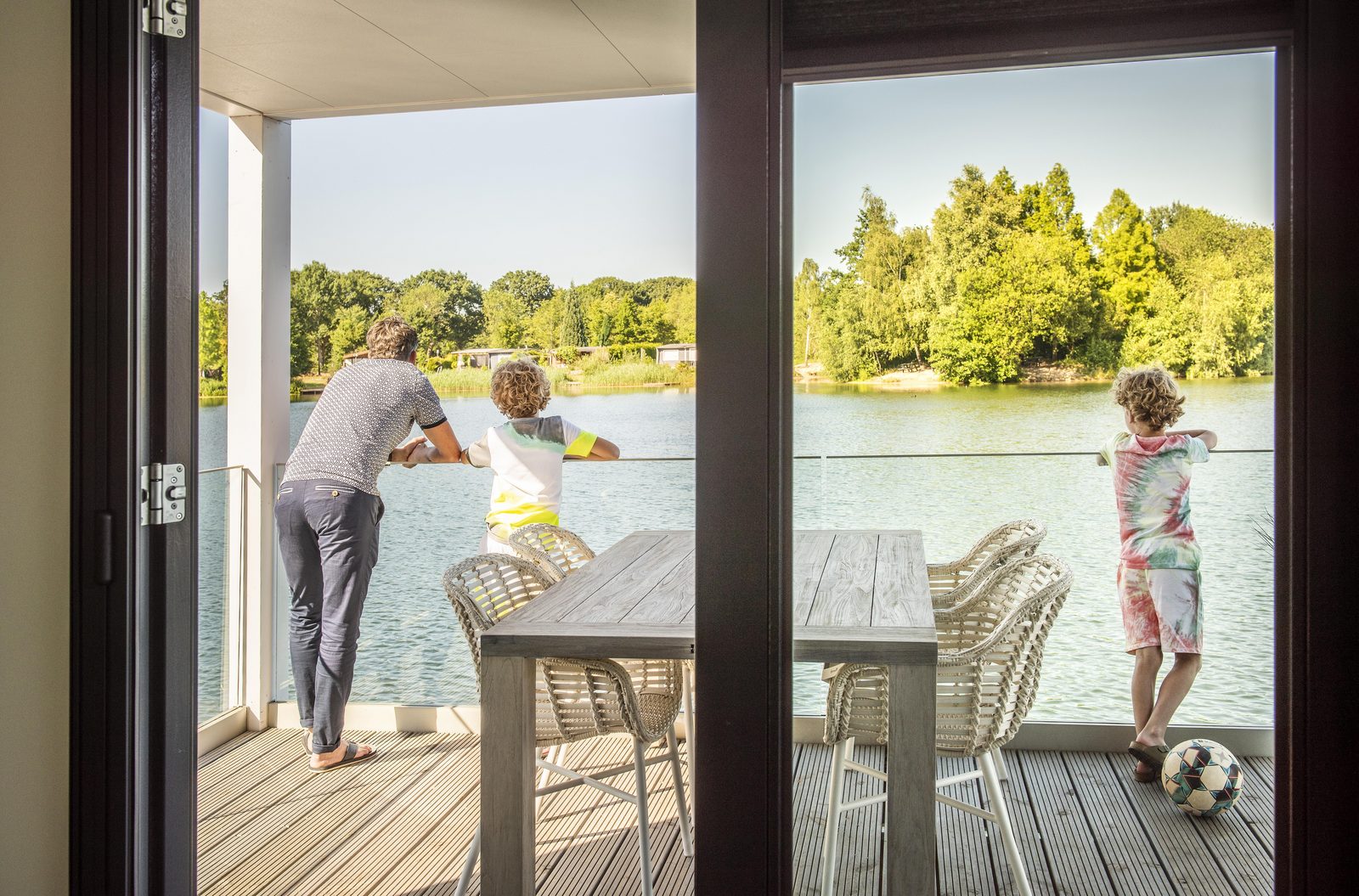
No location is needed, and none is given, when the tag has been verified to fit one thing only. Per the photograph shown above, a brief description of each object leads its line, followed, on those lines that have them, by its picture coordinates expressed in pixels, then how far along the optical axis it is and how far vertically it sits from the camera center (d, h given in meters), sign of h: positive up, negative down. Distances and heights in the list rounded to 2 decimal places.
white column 3.30 +0.21
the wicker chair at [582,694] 2.08 -0.56
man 2.94 -0.20
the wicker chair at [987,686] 1.61 -0.45
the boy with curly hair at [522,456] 3.00 -0.07
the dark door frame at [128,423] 1.53 +0.01
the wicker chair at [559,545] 2.77 -0.32
